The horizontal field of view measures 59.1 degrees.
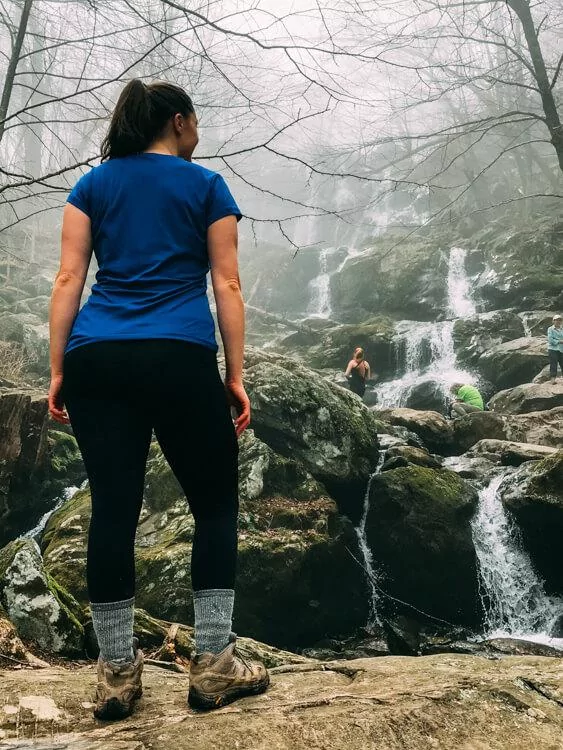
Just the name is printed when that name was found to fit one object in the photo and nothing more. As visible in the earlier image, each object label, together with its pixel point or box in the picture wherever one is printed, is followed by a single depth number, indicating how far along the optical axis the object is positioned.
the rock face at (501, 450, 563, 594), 6.44
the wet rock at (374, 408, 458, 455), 9.88
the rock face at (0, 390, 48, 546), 6.33
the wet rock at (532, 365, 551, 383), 13.25
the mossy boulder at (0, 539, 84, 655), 2.73
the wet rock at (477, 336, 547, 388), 14.05
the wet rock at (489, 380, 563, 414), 11.66
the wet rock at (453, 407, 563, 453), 9.72
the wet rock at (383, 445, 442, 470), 7.85
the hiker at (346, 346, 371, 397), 12.06
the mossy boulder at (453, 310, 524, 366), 16.08
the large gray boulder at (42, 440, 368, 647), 5.32
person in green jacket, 11.45
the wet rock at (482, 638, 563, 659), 5.62
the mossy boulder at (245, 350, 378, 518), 7.33
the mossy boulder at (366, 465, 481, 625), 6.71
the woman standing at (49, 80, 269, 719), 1.52
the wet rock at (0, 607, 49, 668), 2.37
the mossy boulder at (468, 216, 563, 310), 17.61
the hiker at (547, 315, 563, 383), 12.41
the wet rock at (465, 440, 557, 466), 8.19
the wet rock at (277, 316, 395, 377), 17.11
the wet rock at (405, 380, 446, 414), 14.47
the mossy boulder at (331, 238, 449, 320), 21.25
